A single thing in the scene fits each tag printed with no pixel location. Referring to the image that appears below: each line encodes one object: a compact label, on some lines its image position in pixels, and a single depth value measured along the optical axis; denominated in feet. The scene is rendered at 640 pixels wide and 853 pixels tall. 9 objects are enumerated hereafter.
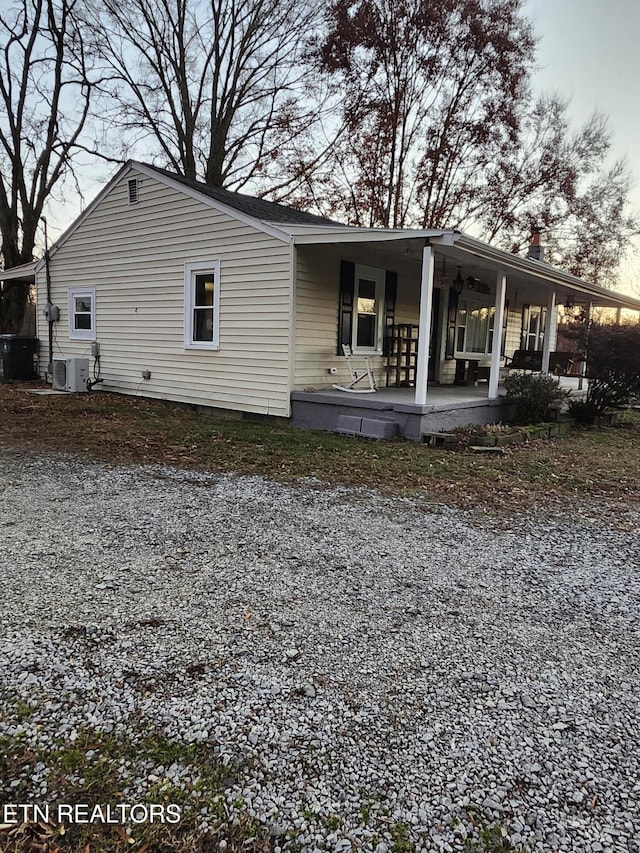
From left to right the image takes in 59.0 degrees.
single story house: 26.20
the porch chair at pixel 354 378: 28.35
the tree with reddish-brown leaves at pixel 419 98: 59.77
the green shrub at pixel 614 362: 29.25
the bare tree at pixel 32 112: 56.34
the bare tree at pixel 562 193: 63.93
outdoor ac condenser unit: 35.91
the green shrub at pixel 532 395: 29.55
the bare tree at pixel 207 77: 60.59
